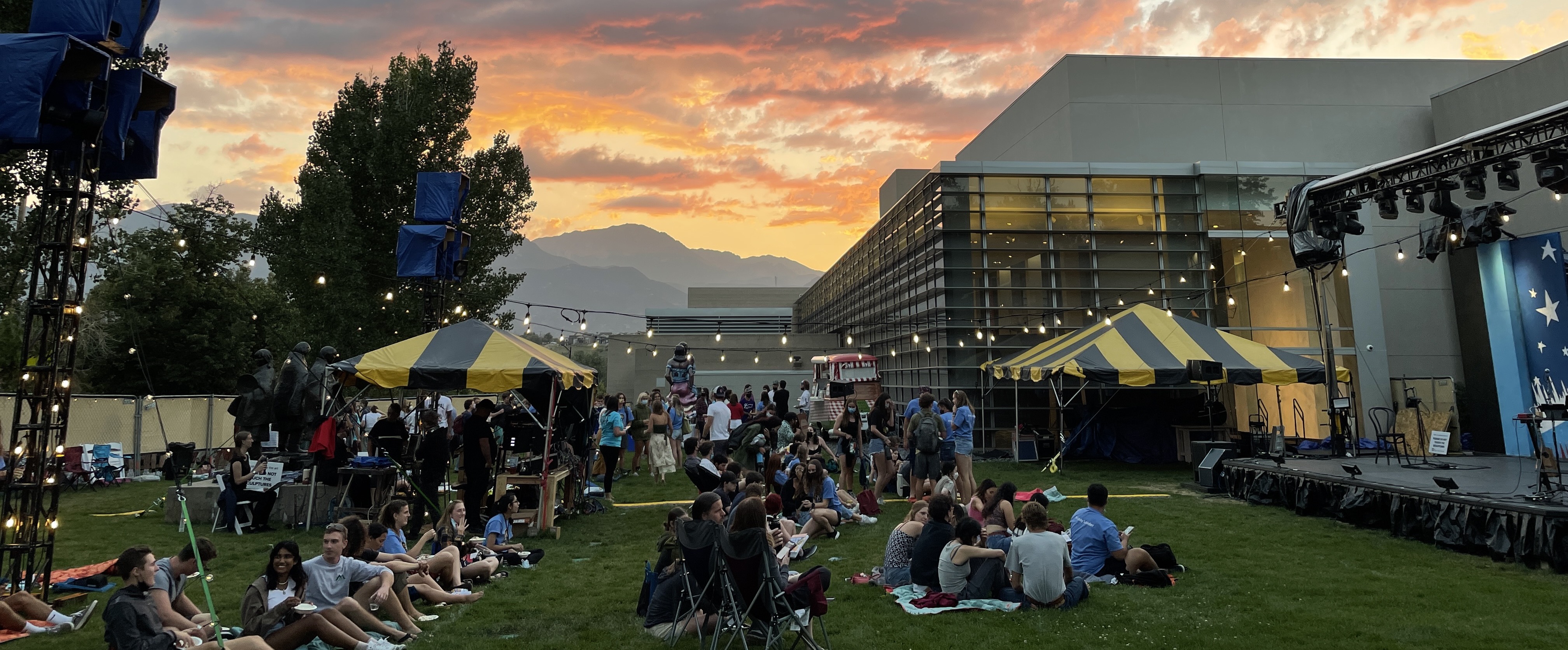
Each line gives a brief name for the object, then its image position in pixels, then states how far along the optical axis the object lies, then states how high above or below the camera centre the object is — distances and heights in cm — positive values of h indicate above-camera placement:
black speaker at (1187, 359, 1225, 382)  1346 +75
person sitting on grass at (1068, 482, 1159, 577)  672 -117
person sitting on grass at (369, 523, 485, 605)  598 -131
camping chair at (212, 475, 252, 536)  905 -95
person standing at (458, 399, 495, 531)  887 -39
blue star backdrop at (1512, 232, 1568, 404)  1338 +175
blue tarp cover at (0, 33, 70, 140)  543 +242
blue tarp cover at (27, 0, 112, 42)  591 +309
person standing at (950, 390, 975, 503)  1113 -41
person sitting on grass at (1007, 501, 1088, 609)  582 -112
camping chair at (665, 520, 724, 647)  501 -91
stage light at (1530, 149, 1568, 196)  873 +272
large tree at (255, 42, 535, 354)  2155 +641
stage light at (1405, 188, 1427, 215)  1070 +290
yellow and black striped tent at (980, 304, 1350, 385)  1398 +111
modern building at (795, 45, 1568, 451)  1809 +346
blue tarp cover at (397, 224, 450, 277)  1255 +274
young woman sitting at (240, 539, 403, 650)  465 -116
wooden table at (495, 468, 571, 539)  914 -100
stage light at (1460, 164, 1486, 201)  970 +285
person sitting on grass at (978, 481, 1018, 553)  682 -90
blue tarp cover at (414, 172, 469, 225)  1288 +370
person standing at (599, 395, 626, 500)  1135 -25
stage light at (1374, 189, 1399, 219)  1108 +296
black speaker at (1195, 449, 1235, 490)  1213 -89
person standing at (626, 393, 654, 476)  1473 -29
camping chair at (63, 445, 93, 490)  1311 -74
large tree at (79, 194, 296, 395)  2536 +350
